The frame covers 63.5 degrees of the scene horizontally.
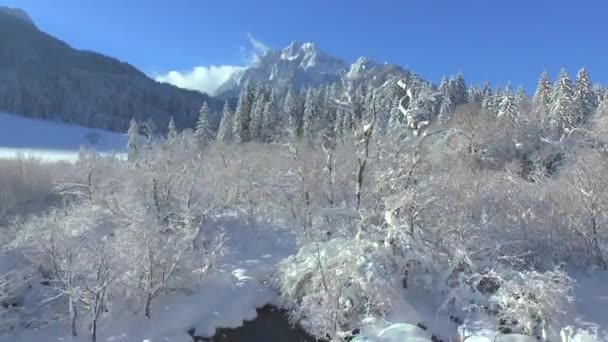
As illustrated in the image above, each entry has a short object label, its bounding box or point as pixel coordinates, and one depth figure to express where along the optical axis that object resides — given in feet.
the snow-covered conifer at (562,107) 160.66
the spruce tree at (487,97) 191.30
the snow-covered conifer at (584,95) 174.23
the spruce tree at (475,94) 211.00
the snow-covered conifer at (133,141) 200.23
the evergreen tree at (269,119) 186.39
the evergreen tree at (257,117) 191.72
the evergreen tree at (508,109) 159.98
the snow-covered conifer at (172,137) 133.61
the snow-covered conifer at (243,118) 193.57
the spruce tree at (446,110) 169.92
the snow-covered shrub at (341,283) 76.74
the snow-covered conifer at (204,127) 197.35
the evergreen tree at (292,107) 200.70
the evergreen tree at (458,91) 202.90
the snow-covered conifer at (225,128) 202.49
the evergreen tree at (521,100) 179.83
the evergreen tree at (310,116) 173.58
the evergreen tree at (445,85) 199.04
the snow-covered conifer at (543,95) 184.03
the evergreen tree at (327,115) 179.68
